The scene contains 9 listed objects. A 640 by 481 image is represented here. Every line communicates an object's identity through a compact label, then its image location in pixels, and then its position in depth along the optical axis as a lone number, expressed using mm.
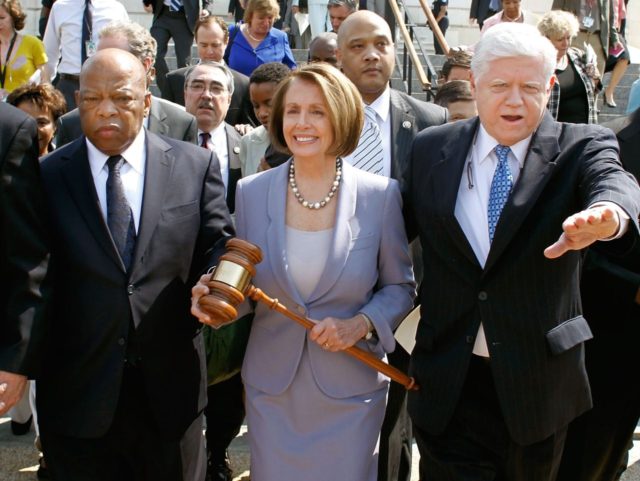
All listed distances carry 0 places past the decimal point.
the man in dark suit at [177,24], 10867
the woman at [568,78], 8125
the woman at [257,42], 9219
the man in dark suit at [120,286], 3840
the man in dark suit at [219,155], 5348
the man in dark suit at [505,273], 3631
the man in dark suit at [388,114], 4871
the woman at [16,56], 9141
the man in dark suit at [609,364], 4453
